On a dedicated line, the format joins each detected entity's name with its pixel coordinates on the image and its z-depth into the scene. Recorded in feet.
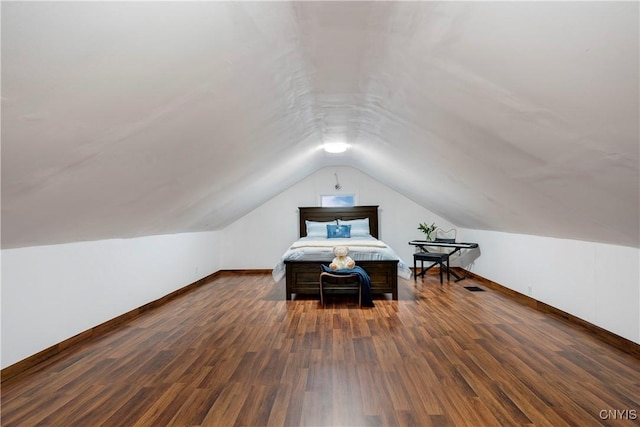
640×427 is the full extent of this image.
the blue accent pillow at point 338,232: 20.98
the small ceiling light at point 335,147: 16.05
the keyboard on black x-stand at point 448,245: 19.33
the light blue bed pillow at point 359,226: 21.94
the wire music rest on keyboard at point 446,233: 23.08
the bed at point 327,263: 15.57
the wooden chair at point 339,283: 14.56
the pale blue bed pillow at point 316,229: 21.74
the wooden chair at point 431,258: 19.34
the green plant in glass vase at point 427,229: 22.34
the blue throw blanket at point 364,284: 14.38
